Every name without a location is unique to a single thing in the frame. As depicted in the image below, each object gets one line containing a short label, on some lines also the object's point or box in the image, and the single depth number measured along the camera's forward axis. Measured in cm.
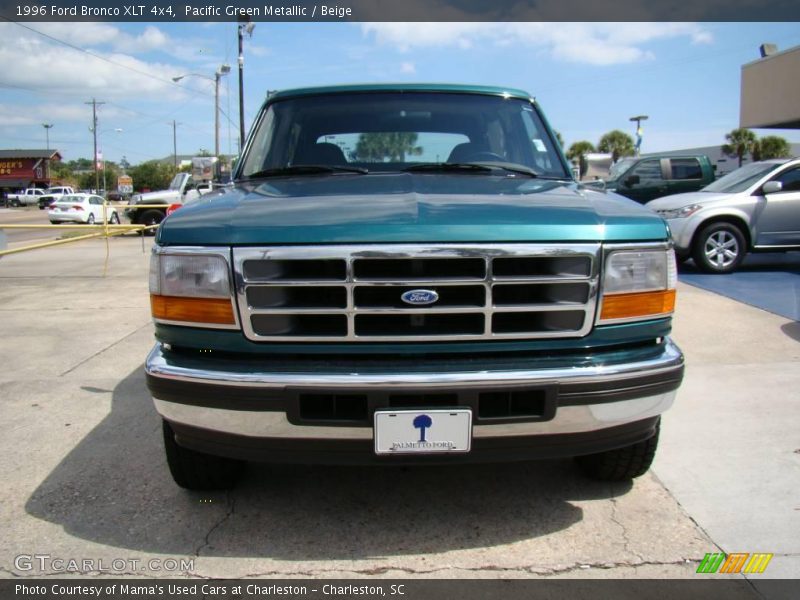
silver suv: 945
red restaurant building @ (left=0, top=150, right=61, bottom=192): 8200
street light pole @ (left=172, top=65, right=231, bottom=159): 2863
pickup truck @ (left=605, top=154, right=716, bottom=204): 1409
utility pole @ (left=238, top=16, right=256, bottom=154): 2140
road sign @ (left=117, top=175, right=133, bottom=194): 4897
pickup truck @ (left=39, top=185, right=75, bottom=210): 5341
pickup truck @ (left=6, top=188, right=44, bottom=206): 6209
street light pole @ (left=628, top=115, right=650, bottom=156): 3016
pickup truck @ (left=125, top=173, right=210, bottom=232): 1928
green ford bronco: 232
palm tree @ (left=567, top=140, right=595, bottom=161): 5160
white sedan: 2914
